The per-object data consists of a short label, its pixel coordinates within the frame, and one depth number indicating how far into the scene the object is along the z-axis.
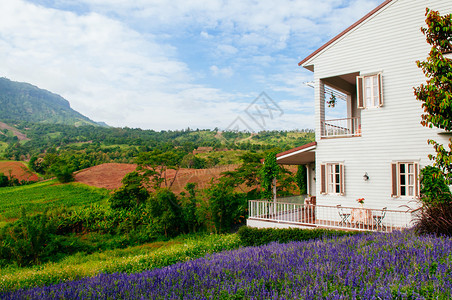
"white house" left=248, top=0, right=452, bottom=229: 10.46
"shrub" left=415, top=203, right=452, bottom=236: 5.96
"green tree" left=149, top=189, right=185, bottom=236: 18.50
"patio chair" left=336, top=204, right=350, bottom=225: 10.72
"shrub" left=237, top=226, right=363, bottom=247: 9.18
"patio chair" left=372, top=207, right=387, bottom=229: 9.95
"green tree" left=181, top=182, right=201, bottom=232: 18.90
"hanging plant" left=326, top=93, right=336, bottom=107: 14.32
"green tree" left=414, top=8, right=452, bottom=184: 7.31
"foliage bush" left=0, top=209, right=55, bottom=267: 14.33
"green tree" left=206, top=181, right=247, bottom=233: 17.72
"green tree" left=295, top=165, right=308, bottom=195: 17.80
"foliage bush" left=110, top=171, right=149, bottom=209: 21.88
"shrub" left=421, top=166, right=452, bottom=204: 9.06
